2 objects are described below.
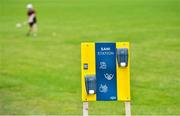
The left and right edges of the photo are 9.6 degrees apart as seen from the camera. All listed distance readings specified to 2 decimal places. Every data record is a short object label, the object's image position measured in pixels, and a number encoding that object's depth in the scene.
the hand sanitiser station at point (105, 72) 16.35
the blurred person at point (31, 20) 59.61
